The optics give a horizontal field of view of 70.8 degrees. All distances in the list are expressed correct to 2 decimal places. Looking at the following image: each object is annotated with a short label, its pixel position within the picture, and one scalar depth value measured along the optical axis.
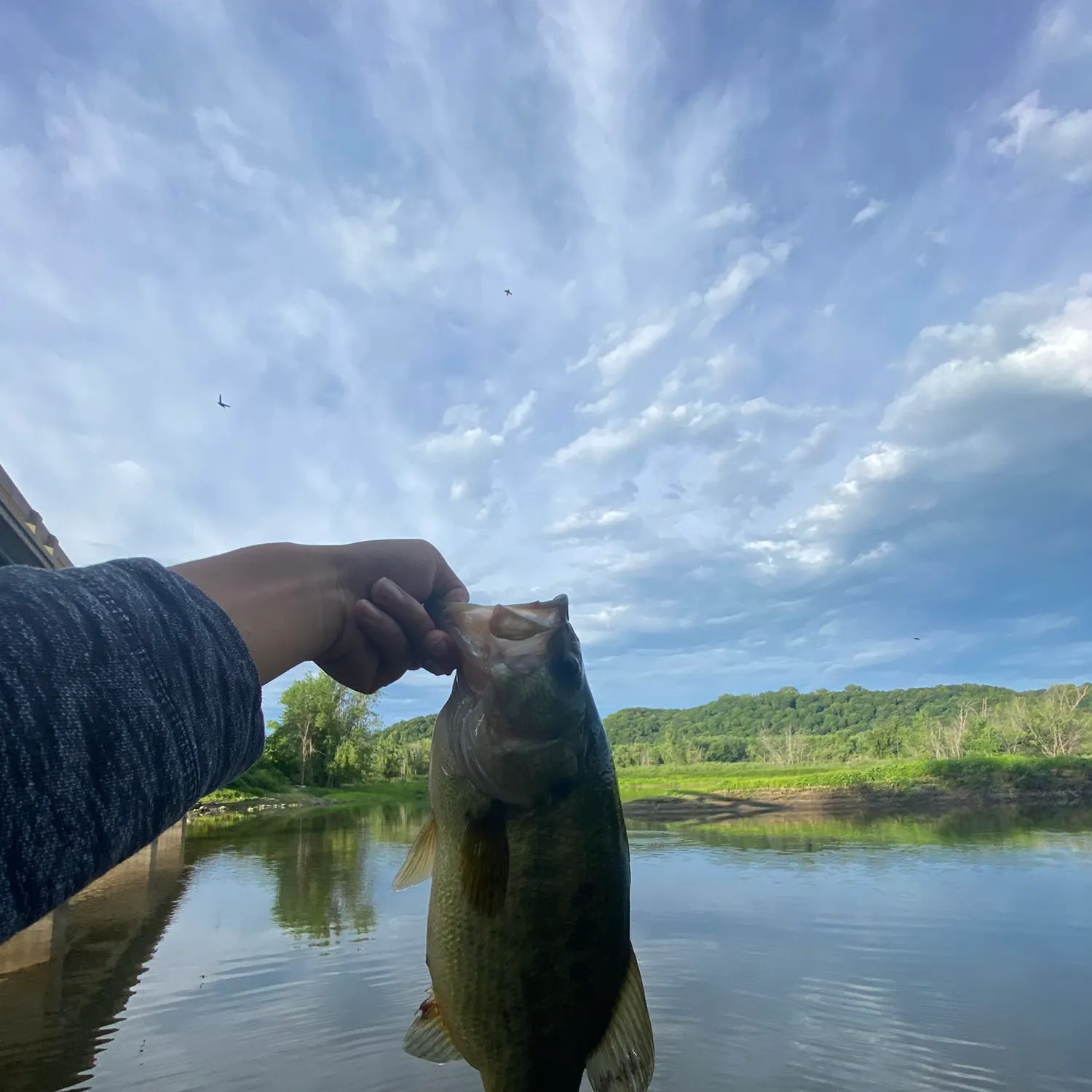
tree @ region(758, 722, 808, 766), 95.88
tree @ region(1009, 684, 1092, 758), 78.56
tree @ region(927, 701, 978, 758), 85.69
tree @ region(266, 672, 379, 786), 64.25
